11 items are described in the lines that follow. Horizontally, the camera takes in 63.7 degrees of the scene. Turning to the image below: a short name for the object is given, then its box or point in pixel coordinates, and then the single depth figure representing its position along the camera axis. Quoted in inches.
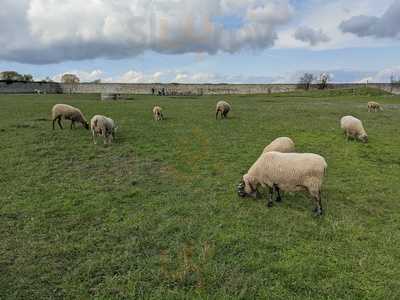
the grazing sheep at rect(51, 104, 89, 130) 629.3
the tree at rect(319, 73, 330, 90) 2659.9
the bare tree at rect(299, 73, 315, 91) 2611.2
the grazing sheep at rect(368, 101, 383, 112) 1125.9
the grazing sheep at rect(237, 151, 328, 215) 282.5
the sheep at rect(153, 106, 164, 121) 797.2
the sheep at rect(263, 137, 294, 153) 399.5
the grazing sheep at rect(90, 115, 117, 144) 520.7
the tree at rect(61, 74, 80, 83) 3292.3
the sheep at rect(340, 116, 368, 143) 582.2
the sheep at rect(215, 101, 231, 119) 839.1
